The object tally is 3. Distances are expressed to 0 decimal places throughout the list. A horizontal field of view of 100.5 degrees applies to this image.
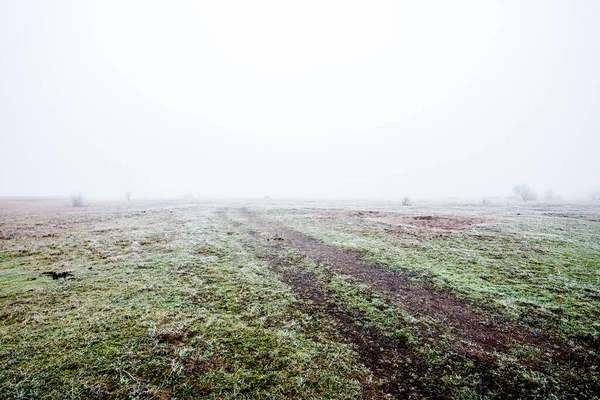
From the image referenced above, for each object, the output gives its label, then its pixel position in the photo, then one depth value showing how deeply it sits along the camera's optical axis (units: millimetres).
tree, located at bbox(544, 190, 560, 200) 81362
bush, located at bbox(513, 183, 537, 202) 65500
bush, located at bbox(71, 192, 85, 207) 52881
